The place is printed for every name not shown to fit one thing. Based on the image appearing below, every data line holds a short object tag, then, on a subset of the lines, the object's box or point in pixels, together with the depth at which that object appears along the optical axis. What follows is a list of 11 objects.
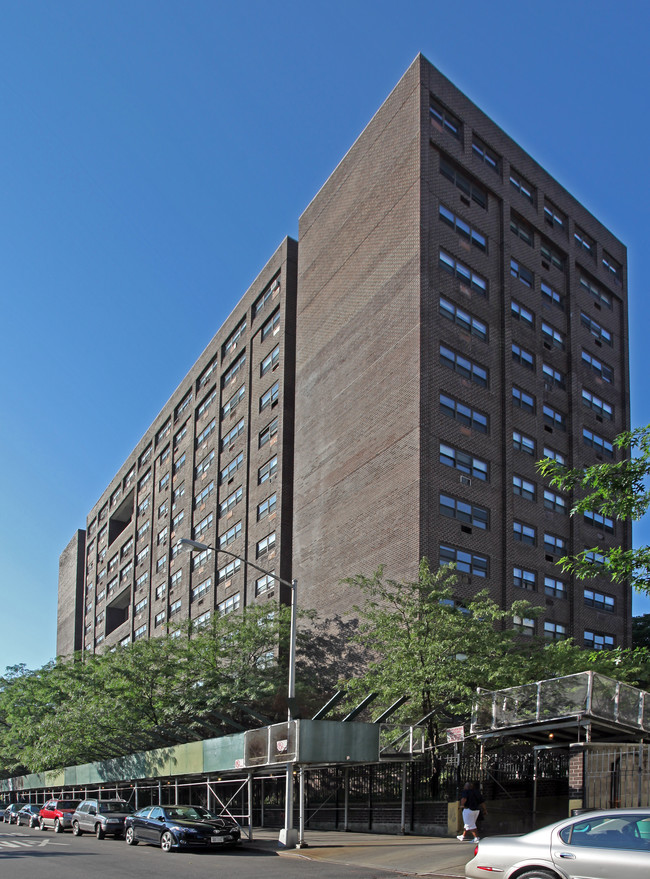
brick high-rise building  37.16
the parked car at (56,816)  36.53
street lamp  22.02
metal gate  17.27
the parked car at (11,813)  48.84
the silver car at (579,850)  9.77
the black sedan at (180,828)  22.61
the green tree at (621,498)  15.92
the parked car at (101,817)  30.52
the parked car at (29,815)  41.72
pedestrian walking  20.09
